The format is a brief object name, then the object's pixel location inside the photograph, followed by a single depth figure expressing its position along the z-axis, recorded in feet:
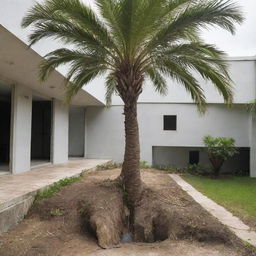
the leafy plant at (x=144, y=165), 52.75
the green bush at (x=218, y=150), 51.21
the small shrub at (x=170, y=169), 53.63
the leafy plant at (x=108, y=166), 47.76
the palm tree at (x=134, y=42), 21.85
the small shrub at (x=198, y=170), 54.12
